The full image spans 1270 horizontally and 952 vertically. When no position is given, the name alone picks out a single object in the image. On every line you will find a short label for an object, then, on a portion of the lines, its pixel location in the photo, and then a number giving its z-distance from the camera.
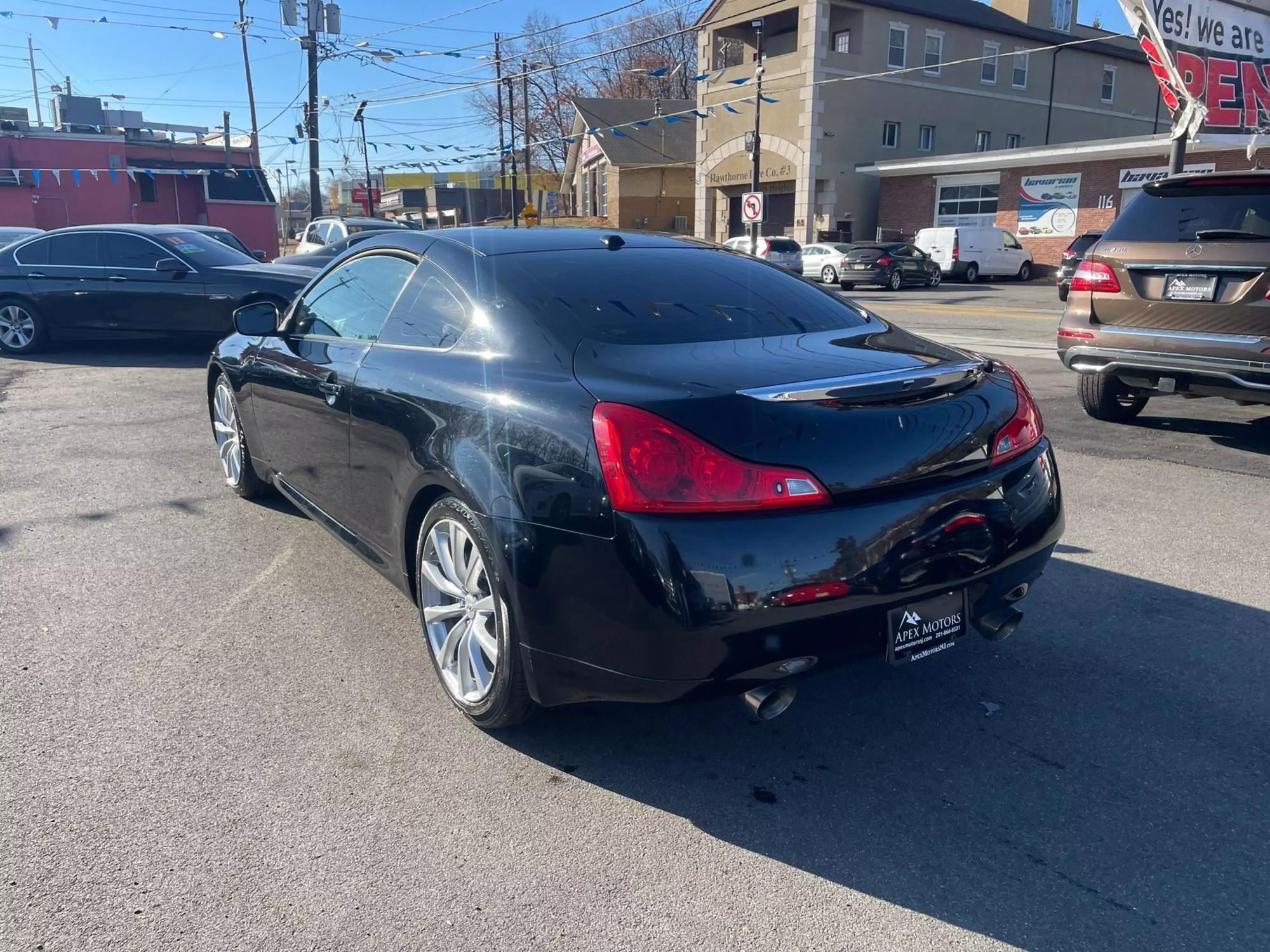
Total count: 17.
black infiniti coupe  2.49
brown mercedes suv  5.94
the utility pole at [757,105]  29.14
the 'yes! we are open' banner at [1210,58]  15.11
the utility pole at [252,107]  45.75
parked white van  31.06
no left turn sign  26.31
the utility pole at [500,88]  27.29
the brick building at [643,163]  50.81
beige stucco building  37.25
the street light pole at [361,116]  33.19
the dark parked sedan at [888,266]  28.23
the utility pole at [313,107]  32.38
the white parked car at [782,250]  29.06
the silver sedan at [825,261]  29.44
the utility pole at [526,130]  37.09
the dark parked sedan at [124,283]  10.95
